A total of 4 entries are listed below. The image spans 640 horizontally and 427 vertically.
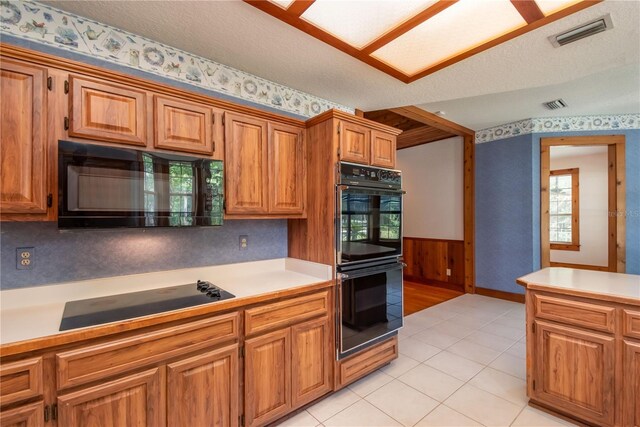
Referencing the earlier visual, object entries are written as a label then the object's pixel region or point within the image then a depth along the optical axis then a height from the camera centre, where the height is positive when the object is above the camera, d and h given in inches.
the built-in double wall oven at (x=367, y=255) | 83.7 -13.0
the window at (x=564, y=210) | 236.5 +3.4
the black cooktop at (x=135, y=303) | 52.5 -19.1
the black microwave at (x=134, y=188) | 55.9 +5.8
